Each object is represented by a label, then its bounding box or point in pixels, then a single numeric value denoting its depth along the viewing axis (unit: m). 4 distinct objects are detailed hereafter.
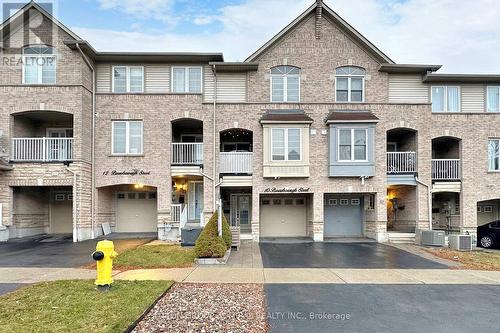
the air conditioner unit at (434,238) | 15.58
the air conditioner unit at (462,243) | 14.59
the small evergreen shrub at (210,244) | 10.72
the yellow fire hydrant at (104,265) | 7.05
